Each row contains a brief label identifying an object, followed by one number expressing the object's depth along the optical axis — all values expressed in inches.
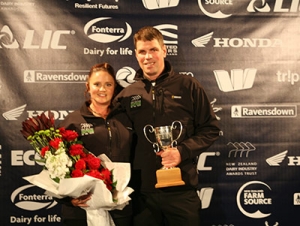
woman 91.0
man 92.7
